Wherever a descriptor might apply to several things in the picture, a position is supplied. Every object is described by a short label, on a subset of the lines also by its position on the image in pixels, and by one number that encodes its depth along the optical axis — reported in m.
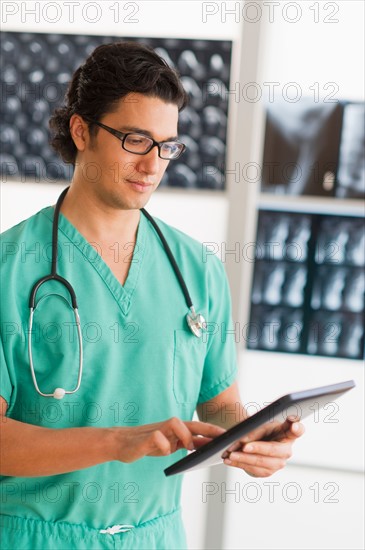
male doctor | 1.18
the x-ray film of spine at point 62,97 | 1.93
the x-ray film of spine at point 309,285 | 1.97
